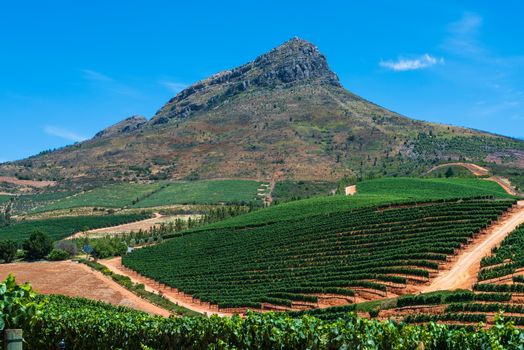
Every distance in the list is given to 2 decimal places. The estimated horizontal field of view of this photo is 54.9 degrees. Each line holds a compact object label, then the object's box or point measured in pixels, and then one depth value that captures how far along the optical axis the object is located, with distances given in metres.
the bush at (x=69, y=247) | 100.69
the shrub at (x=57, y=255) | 94.69
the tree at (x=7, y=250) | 93.19
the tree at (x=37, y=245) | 94.94
